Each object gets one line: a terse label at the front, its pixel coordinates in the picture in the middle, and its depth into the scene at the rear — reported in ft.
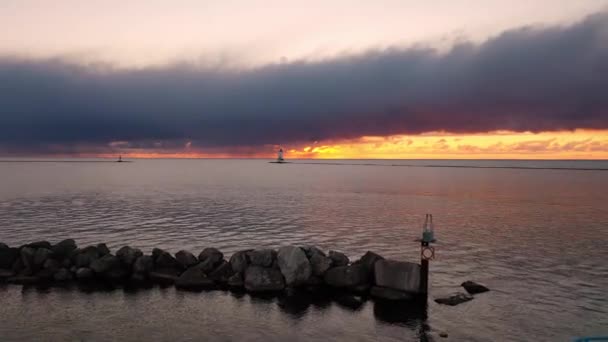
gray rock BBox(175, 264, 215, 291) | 90.84
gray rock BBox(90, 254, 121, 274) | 95.61
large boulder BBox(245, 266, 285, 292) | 89.20
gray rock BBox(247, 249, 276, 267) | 93.20
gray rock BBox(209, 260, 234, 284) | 93.04
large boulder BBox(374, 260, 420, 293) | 85.71
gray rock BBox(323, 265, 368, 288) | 89.04
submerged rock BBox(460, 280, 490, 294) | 89.43
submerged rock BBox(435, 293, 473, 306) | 82.90
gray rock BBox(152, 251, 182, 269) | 97.55
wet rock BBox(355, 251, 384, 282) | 89.97
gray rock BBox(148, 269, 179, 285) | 94.00
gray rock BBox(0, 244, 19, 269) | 98.73
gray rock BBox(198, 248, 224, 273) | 95.76
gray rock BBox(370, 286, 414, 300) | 84.53
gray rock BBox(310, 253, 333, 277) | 92.17
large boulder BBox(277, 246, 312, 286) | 90.68
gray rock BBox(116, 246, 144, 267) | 97.96
